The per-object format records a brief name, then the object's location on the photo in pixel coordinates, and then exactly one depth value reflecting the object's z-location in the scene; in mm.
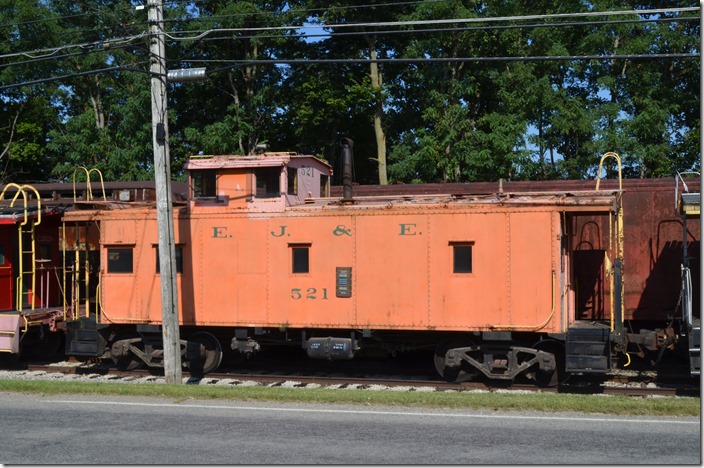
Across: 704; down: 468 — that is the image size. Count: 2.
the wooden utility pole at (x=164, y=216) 15633
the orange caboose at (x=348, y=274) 14883
